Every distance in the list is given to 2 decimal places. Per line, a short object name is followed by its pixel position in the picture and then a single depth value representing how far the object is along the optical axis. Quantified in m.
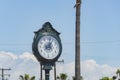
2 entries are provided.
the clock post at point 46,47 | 25.22
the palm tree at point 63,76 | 110.43
